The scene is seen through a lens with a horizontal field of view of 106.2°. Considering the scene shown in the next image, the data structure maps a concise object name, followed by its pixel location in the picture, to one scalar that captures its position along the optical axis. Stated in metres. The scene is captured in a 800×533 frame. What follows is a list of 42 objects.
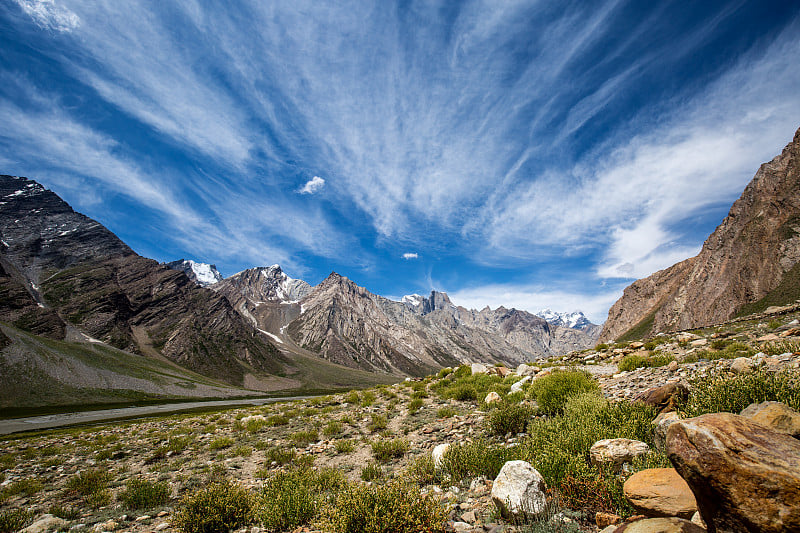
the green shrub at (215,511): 6.18
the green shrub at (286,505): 6.11
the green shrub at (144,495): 7.97
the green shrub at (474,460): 6.46
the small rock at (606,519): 4.06
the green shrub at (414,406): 14.33
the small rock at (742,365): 7.54
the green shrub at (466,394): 14.94
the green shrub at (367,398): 17.83
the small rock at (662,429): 5.10
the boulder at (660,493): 3.65
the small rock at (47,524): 7.07
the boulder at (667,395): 6.51
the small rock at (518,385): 13.52
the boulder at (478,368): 20.64
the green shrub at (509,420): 8.60
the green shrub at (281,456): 10.23
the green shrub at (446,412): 12.41
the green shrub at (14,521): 7.61
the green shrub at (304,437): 12.15
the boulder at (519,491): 4.57
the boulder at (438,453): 7.52
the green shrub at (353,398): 19.47
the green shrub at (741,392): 4.96
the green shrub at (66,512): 7.80
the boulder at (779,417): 3.74
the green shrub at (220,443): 12.91
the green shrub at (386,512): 4.63
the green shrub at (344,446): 10.52
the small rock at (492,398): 12.48
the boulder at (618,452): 5.02
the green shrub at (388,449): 9.25
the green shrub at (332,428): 12.67
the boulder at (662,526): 3.13
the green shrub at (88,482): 9.30
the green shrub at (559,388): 9.27
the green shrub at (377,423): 12.59
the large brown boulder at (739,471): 2.92
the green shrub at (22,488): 9.91
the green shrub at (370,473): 7.85
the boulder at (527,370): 18.10
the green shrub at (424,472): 6.90
